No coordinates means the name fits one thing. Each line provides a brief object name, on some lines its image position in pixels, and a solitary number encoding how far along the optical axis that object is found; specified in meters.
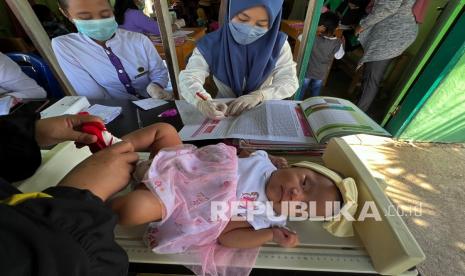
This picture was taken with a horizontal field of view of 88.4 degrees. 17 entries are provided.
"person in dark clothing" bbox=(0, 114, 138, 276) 0.29
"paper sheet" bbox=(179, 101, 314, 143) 1.02
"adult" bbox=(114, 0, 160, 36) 1.94
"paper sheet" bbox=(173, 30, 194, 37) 3.08
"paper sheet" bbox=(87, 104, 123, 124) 1.13
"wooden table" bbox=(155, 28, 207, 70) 2.83
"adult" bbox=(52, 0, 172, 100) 1.38
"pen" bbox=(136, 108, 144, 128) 1.10
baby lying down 0.69
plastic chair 1.84
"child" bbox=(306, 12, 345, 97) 2.67
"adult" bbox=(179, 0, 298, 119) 1.22
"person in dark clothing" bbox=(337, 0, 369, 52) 3.12
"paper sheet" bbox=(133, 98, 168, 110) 1.23
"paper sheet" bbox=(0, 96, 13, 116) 1.20
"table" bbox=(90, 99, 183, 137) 1.08
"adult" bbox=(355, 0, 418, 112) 2.39
